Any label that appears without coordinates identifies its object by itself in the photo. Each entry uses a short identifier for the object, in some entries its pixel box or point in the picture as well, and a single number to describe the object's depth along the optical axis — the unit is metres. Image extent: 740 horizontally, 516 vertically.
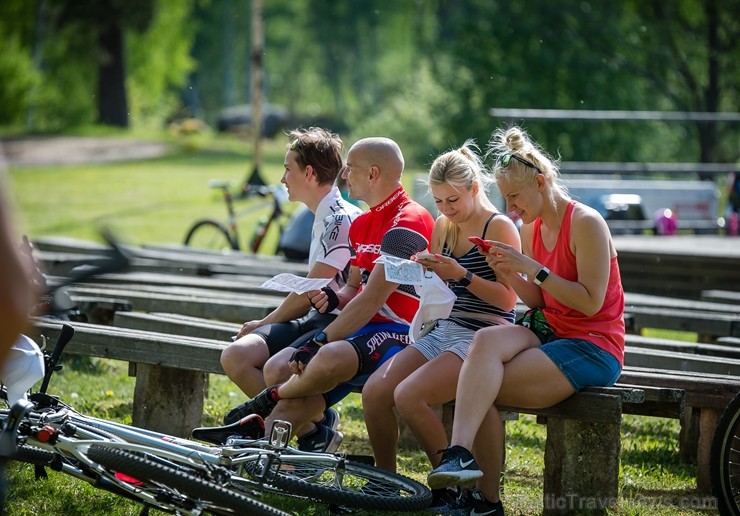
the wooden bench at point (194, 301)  14.86
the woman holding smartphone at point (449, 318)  9.34
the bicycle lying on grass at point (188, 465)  7.42
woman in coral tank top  9.00
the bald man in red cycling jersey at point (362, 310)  9.67
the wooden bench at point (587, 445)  9.10
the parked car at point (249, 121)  83.56
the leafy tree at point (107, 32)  72.19
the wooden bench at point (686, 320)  15.09
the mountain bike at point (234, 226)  26.64
